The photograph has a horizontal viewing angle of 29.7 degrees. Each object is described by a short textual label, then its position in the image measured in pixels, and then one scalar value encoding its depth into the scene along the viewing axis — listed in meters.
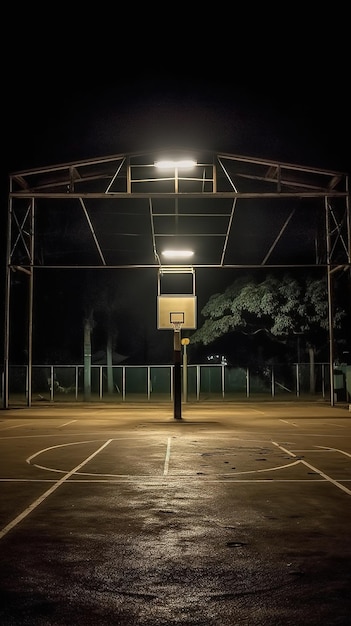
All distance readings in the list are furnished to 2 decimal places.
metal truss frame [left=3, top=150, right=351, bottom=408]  24.70
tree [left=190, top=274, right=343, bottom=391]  36.38
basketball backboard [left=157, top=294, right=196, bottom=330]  23.61
